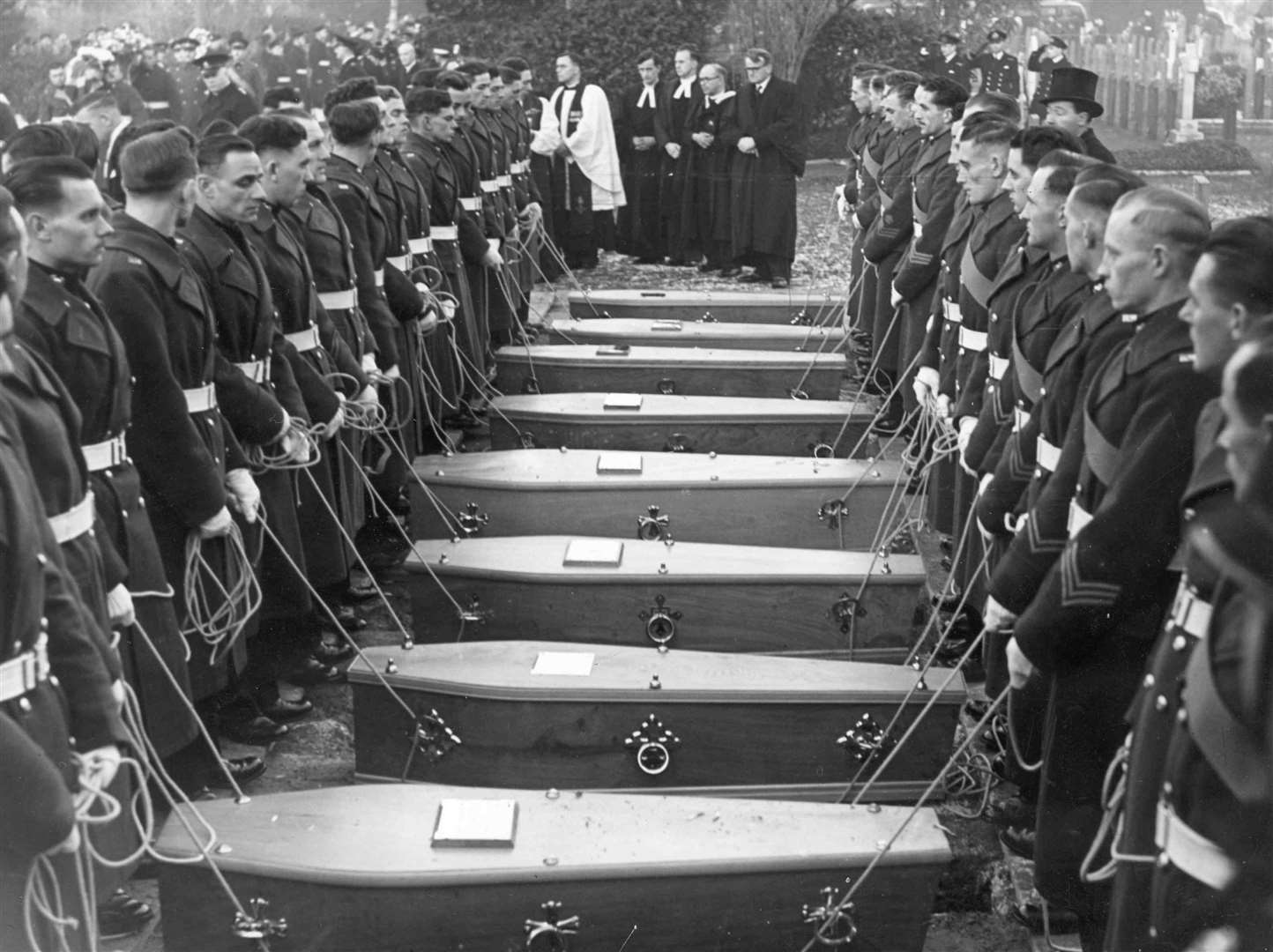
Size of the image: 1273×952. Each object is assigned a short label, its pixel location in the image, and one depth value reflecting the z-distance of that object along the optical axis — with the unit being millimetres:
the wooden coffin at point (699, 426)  6680
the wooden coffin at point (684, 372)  7586
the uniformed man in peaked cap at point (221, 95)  11883
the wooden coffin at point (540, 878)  3258
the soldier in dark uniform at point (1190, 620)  2539
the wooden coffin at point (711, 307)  9359
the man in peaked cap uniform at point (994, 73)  15422
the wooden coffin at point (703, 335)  8312
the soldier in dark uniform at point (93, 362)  3410
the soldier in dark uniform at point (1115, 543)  3135
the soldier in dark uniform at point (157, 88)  13734
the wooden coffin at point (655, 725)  4164
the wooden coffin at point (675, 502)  5664
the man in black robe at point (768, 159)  12250
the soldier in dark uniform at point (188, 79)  14641
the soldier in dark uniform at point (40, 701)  2426
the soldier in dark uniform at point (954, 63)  15375
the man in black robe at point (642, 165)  13234
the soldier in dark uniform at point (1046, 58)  14672
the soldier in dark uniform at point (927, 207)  6938
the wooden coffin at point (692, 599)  4910
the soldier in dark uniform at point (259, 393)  4547
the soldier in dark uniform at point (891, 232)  7965
